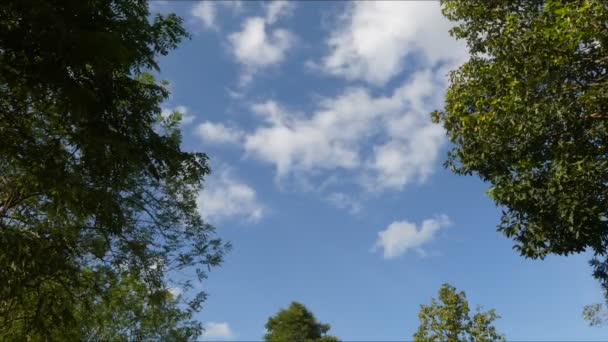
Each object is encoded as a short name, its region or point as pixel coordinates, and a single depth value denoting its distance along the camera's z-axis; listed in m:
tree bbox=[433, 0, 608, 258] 12.85
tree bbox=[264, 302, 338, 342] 61.59
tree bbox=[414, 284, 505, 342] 30.92
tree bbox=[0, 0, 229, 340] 8.19
